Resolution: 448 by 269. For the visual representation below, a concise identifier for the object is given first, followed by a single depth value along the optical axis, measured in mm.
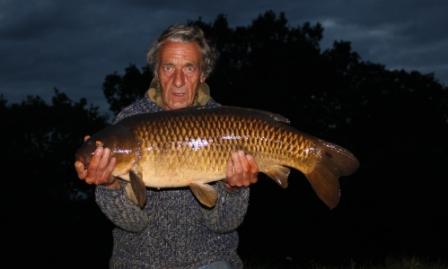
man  2988
